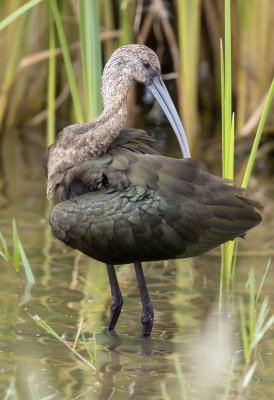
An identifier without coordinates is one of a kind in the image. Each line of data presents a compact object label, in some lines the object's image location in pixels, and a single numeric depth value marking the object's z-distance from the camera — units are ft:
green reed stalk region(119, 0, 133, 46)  42.70
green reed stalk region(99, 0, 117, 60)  49.90
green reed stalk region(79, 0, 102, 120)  31.99
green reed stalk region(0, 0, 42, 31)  29.97
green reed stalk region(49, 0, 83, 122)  32.53
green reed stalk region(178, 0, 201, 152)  45.14
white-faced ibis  26.66
